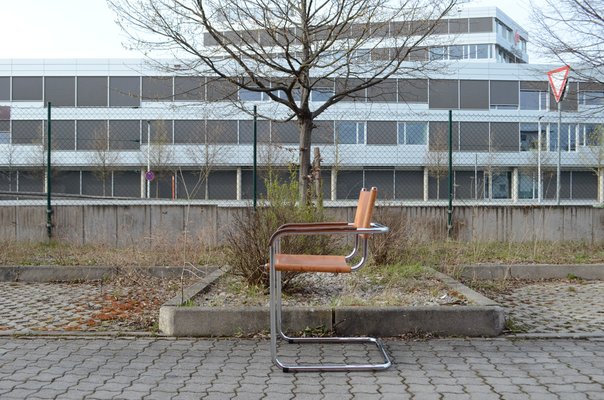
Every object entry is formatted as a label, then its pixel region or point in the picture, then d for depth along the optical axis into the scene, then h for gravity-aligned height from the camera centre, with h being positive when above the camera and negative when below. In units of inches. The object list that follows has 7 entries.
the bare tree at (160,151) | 1216.2 +104.0
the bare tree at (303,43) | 330.3 +91.1
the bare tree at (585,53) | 410.9 +105.9
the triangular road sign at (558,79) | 438.9 +91.7
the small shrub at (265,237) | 244.7 -14.2
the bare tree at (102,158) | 1061.7 +80.2
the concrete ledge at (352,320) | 202.1 -39.0
